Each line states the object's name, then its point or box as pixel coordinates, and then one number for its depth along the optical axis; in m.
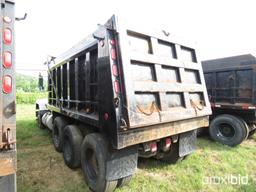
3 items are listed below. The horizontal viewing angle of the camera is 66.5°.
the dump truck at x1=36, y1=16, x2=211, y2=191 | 2.65
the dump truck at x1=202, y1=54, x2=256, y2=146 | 5.64
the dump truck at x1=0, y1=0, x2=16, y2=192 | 1.79
